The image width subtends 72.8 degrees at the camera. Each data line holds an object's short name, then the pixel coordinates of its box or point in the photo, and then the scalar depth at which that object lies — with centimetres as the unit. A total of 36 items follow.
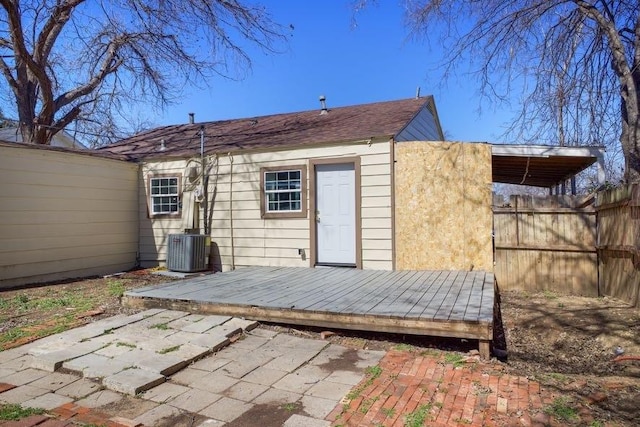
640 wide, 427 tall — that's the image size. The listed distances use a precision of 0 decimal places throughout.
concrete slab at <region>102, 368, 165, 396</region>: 328
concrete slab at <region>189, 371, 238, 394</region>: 337
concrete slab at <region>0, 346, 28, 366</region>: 396
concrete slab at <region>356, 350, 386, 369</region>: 386
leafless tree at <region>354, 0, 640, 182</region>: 747
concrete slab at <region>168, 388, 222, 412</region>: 305
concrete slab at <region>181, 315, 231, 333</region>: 472
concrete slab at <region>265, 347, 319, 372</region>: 380
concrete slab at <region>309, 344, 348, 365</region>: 397
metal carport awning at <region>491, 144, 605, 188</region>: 710
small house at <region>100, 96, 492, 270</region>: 771
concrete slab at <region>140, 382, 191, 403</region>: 319
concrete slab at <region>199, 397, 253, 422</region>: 291
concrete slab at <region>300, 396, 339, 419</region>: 293
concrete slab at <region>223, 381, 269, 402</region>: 321
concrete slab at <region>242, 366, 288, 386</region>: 349
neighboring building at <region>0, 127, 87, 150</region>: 1880
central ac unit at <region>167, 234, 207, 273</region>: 869
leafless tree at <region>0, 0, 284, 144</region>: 1027
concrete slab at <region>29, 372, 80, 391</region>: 339
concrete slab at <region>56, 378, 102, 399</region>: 325
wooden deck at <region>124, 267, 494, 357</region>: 434
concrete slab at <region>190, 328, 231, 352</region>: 421
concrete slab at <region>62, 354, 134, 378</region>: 355
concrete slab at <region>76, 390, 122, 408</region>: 309
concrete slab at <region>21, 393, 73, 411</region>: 303
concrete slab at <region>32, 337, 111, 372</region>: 372
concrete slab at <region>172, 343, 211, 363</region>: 392
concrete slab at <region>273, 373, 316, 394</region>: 334
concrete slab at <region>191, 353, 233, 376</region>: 378
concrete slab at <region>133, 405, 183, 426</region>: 284
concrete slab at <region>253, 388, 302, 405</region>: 312
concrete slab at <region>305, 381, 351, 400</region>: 321
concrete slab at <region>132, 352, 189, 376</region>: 361
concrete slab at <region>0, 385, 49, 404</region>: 312
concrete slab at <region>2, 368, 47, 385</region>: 347
